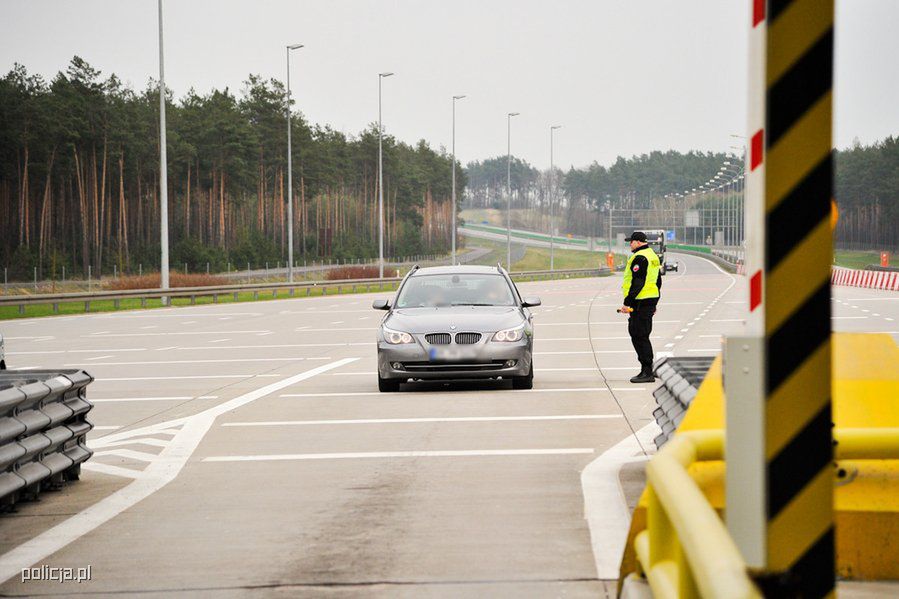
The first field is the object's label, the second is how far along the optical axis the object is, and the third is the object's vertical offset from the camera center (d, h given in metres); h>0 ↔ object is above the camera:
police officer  33.66 -1.62
